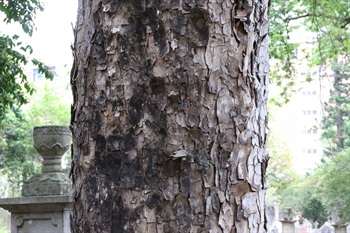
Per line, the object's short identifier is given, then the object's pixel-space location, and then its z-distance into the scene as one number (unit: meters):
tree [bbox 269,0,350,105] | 11.36
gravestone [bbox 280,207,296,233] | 20.77
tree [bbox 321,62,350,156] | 36.06
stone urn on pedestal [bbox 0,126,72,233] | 6.31
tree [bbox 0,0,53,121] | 8.59
